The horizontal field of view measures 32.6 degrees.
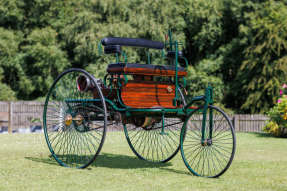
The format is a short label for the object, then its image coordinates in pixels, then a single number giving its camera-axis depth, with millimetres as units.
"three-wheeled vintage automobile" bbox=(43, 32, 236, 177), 7801
